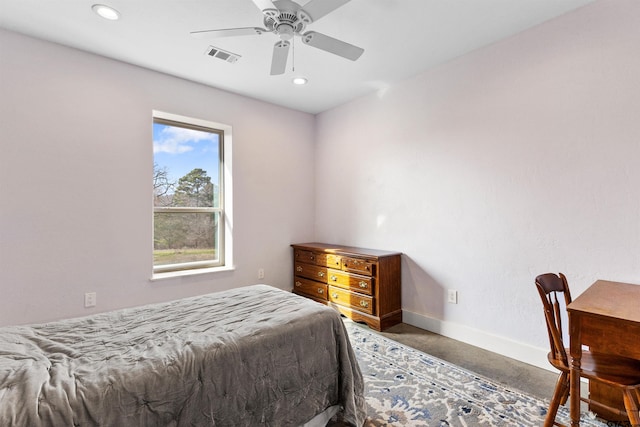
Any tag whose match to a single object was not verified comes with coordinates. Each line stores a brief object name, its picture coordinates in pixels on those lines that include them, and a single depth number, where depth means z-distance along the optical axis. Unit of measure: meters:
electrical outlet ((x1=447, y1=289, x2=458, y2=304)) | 2.89
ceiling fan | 1.70
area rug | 1.75
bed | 1.05
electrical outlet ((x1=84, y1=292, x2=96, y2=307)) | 2.73
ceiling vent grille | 2.65
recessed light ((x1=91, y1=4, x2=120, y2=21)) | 2.13
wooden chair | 1.34
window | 3.33
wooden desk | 1.26
